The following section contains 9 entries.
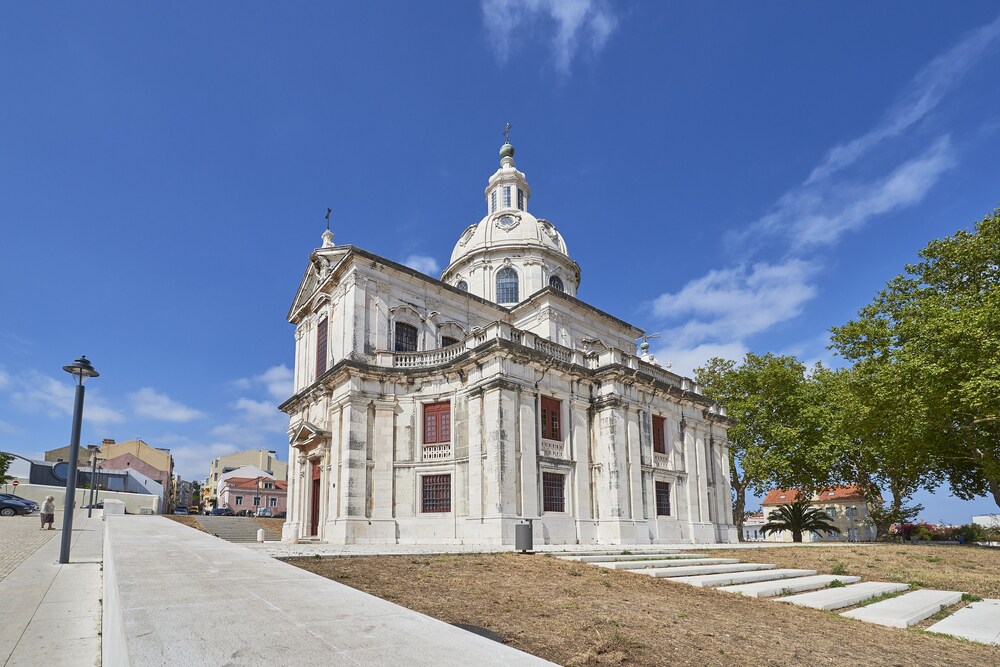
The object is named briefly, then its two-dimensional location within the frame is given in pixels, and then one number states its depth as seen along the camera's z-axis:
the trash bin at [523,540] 17.88
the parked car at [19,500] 37.98
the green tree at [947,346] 22.12
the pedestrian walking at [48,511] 26.67
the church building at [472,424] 23.06
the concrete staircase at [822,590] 9.15
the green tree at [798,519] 36.66
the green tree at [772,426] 38.44
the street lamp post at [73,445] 13.87
